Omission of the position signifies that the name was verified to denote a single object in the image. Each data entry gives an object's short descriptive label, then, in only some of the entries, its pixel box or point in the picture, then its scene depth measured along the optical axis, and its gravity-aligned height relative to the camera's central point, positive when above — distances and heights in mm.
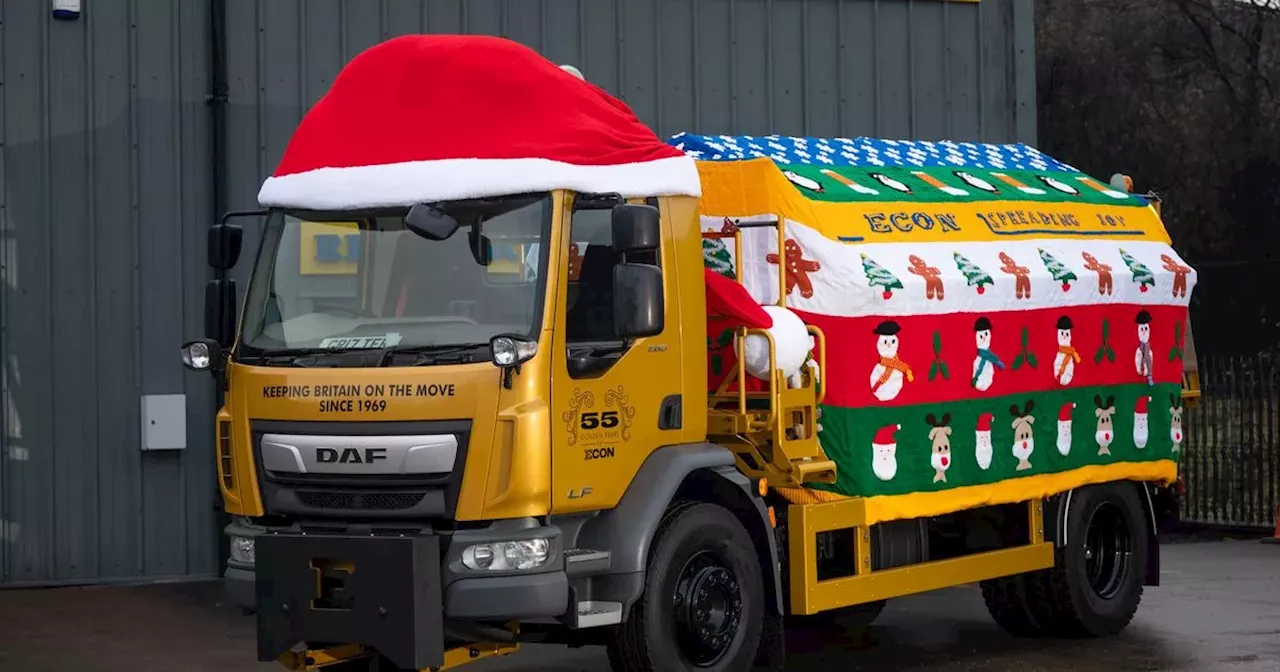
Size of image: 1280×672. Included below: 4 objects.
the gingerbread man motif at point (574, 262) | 8852 +415
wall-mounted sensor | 14969 +2714
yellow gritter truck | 8594 -126
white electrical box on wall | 15062 -499
